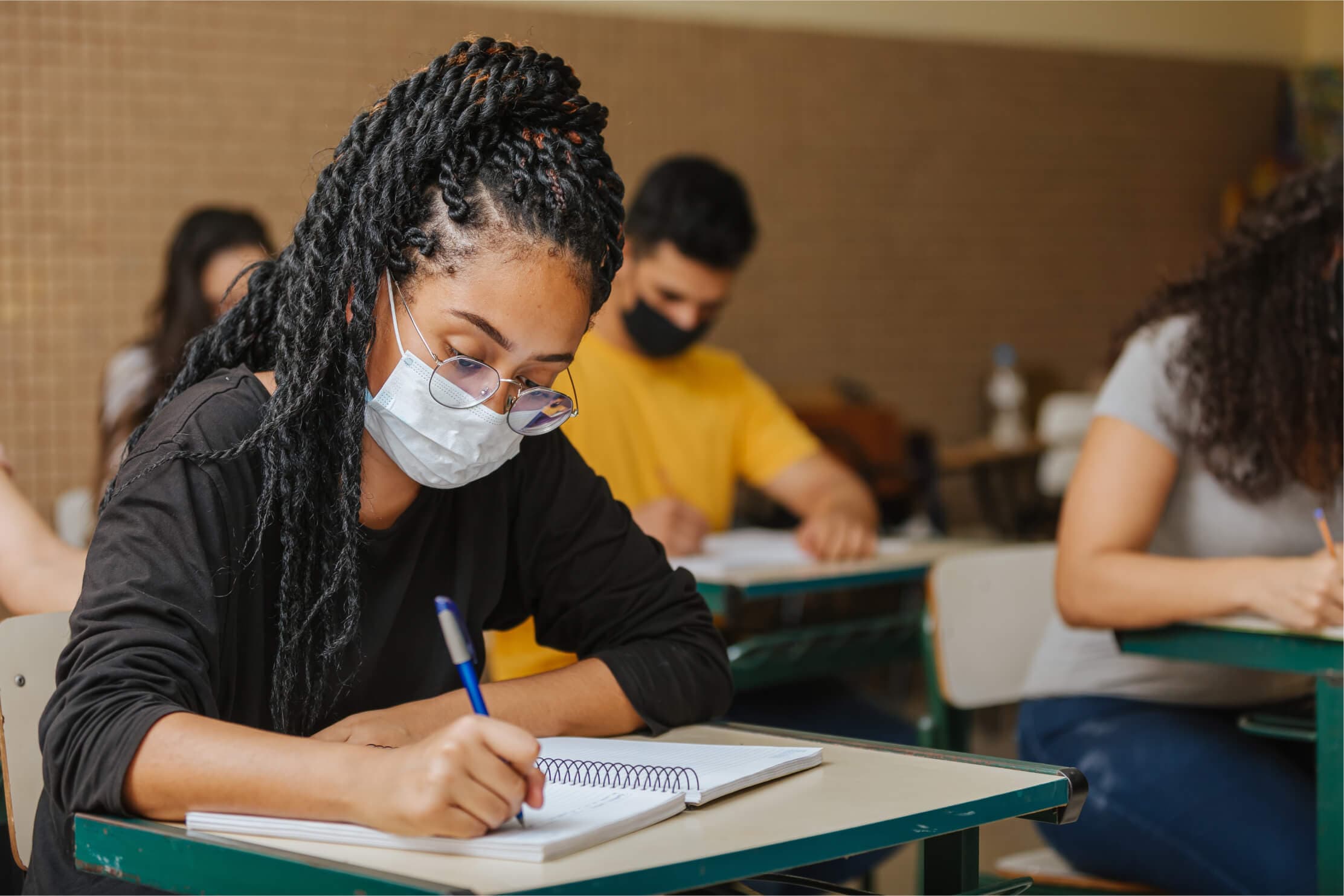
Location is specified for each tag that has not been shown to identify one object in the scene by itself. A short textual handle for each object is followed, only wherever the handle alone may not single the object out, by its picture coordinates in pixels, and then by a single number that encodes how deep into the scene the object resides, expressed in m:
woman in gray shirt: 2.58
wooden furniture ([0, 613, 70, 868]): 2.17
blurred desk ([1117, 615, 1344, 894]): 2.41
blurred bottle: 8.35
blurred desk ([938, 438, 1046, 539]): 7.72
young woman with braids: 1.96
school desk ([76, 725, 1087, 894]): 1.79
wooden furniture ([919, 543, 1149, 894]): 2.85
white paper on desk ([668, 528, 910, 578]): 3.30
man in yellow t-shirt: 3.59
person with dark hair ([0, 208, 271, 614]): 3.99
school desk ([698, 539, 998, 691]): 3.18
